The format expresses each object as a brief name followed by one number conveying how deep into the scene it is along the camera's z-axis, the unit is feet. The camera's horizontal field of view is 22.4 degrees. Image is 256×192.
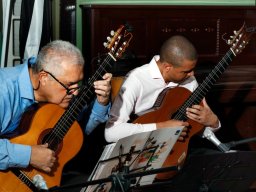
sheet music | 9.89
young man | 13.03
